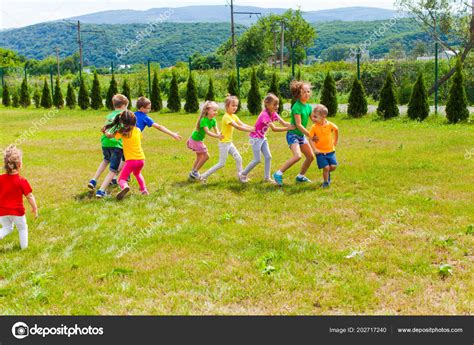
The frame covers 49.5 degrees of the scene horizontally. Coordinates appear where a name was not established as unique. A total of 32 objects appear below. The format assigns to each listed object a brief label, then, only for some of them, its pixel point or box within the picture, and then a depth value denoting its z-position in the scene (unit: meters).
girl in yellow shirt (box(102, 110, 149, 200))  8.23
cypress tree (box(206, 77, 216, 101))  24.53
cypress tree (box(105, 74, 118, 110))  28.23
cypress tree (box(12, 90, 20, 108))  34.03
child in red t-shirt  6.00
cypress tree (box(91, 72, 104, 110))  29.48
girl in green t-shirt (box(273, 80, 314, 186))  9.00
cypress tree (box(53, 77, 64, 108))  31.22
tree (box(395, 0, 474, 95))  30.92
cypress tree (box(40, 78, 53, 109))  32.12
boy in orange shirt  8.81
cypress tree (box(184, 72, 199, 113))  25.00
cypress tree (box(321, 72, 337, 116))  21.06
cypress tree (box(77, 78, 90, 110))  29.83
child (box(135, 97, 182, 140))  9.15
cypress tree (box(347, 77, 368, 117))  20.31
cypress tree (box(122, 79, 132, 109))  27.08
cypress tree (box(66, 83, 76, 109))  30.66
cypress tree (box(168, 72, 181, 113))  25.95
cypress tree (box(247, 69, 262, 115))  23.19
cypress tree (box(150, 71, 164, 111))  26.75
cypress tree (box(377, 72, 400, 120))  19.31
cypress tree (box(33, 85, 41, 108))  32.88
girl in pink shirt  9.14
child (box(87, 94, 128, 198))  8.80
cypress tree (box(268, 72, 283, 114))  22.36
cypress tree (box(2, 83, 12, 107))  34.84
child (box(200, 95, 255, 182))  9.11
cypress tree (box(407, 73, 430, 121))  18.66
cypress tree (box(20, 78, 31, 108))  33.69
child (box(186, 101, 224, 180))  9.16
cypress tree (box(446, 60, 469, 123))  17.73
